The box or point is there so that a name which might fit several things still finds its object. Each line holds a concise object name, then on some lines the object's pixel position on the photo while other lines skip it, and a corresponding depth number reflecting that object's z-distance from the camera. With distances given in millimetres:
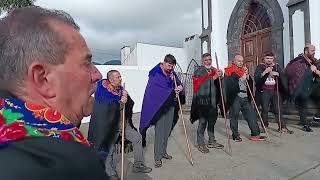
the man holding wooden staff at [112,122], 3273
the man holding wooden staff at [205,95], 4339
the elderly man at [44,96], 502
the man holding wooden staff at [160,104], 3851
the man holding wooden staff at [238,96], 4696
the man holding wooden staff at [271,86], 4935
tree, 6861
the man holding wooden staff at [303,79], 5055
